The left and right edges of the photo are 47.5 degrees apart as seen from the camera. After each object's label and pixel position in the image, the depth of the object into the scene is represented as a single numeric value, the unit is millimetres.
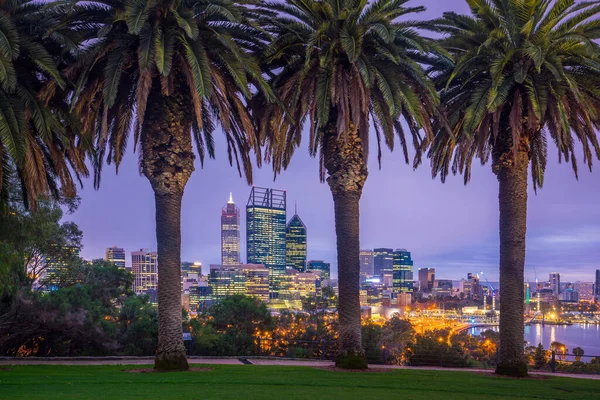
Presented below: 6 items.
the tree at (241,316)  36562
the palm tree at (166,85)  19703
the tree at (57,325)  29578
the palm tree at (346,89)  21828
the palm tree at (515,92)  22391
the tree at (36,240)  24944
